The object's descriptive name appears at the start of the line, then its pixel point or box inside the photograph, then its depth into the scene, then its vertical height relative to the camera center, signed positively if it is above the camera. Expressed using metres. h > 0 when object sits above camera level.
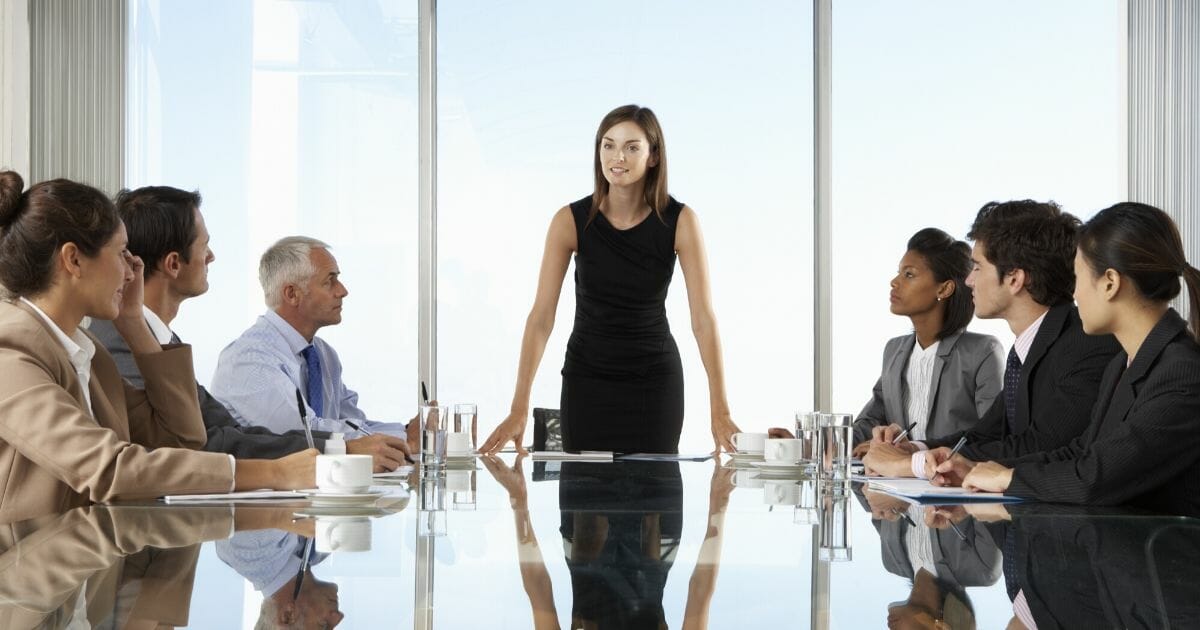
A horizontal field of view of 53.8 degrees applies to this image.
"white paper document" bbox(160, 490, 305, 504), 1.87 -0.31
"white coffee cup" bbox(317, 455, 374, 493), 1.84 -0.26
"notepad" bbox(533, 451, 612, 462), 2.84 -0.37
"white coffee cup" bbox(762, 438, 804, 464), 2.49 -0.31
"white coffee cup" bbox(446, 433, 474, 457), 2.64 -0.31
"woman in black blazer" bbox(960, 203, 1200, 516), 1.99 -0.15
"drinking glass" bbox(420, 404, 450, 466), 2.32 -0.25
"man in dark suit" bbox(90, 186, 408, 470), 2.73 +0.12
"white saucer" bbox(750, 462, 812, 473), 2.46 -0.34
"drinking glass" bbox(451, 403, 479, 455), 2.66 -0.26
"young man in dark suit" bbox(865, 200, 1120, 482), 2.54 -0.09
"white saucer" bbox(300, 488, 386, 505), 1.83 -0.30
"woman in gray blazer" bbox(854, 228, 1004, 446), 3.41 -0.15
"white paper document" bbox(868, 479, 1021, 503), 2.02 -0.33
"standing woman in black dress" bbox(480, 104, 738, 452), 3.57 +0.03
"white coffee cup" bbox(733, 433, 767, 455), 2.79 -0.32
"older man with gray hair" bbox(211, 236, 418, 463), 3.11 -0.14
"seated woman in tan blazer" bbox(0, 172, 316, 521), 1.77 -0.13
